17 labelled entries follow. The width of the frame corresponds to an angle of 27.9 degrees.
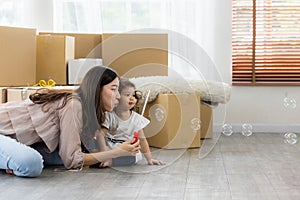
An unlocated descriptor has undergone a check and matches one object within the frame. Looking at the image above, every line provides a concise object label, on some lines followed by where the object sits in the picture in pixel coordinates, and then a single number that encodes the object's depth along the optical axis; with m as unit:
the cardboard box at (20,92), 2.93
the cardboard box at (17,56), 3.04
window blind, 4.02
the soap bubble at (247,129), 3.13
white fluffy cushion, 3.15
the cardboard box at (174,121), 3.11
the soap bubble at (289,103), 3.80
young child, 2.53
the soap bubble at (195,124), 3.06
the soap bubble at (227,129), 3.07
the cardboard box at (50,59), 3.25
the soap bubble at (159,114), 3.10
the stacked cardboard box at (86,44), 3.54
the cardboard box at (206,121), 3.57
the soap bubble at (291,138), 2.92
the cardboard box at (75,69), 3.24
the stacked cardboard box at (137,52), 3.45
